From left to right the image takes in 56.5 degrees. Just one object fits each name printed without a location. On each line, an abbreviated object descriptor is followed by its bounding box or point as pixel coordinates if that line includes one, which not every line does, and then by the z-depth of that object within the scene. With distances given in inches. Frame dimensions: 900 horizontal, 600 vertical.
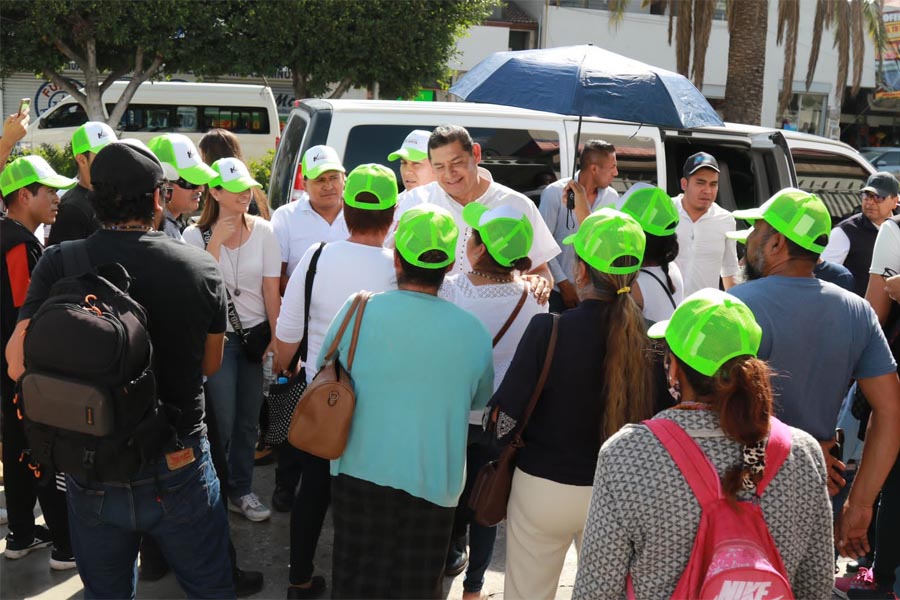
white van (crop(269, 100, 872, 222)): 235.6
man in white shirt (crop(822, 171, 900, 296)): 208.7
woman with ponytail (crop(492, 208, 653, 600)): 100.6
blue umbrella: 179.2
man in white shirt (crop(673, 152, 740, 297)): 209.6
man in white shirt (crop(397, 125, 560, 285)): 158.9
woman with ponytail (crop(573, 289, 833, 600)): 74.3
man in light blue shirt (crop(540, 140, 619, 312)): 211.2
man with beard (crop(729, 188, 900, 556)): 105.0
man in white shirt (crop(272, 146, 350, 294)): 173.9
